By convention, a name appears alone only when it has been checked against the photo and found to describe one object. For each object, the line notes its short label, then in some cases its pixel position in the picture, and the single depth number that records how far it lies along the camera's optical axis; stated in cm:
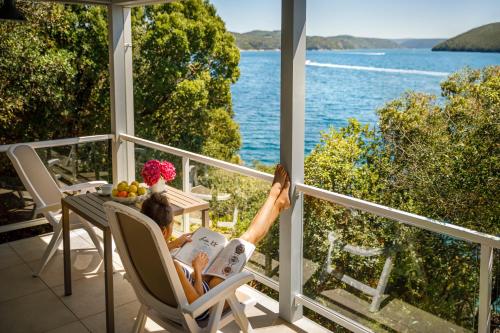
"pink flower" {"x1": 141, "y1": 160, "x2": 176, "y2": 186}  400
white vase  409
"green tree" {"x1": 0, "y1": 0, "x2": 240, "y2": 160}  799
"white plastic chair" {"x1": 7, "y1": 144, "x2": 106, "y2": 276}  442
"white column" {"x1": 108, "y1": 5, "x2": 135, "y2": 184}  586
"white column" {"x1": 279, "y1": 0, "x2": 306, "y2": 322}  342
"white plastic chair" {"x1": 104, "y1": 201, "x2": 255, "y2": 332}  257
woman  279
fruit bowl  388
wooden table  348
